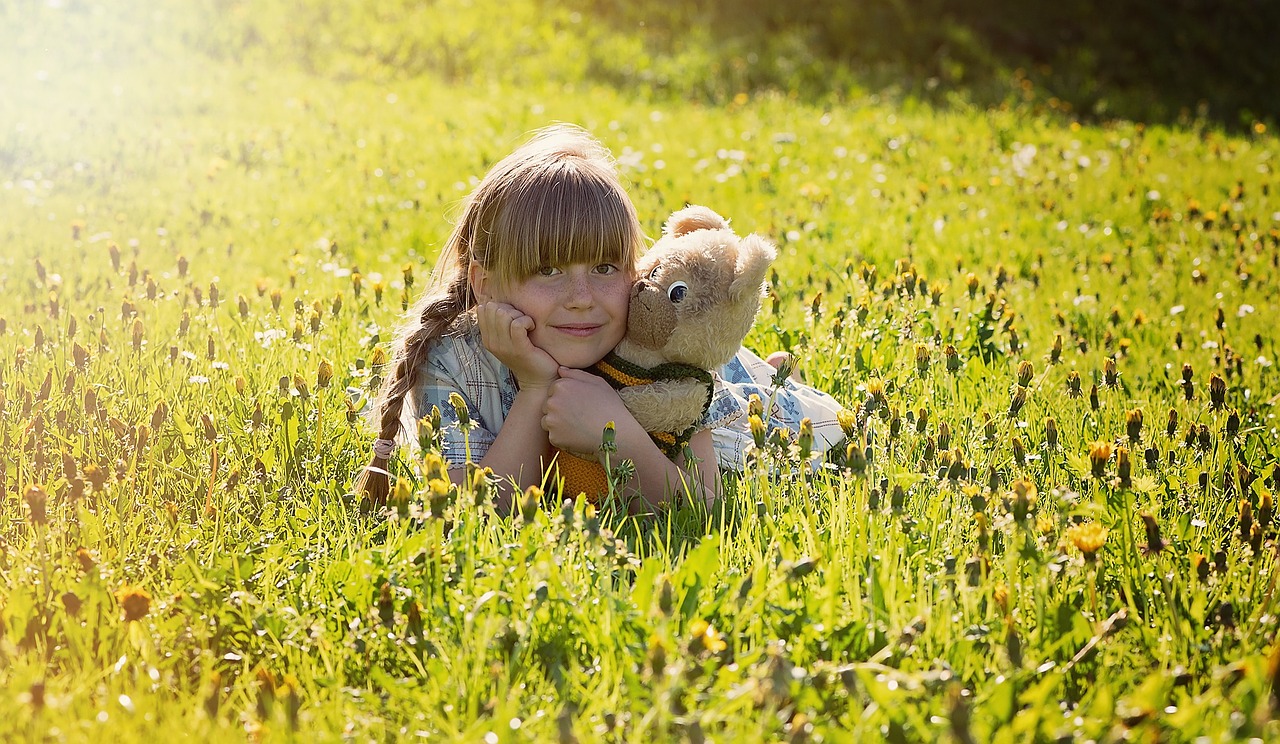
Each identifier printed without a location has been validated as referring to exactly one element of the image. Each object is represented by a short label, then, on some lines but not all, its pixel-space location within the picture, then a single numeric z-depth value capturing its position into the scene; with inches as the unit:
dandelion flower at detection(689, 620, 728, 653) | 77.3
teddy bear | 109.9
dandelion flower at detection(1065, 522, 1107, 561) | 85.6
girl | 114.4
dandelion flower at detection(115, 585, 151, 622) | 80.8
